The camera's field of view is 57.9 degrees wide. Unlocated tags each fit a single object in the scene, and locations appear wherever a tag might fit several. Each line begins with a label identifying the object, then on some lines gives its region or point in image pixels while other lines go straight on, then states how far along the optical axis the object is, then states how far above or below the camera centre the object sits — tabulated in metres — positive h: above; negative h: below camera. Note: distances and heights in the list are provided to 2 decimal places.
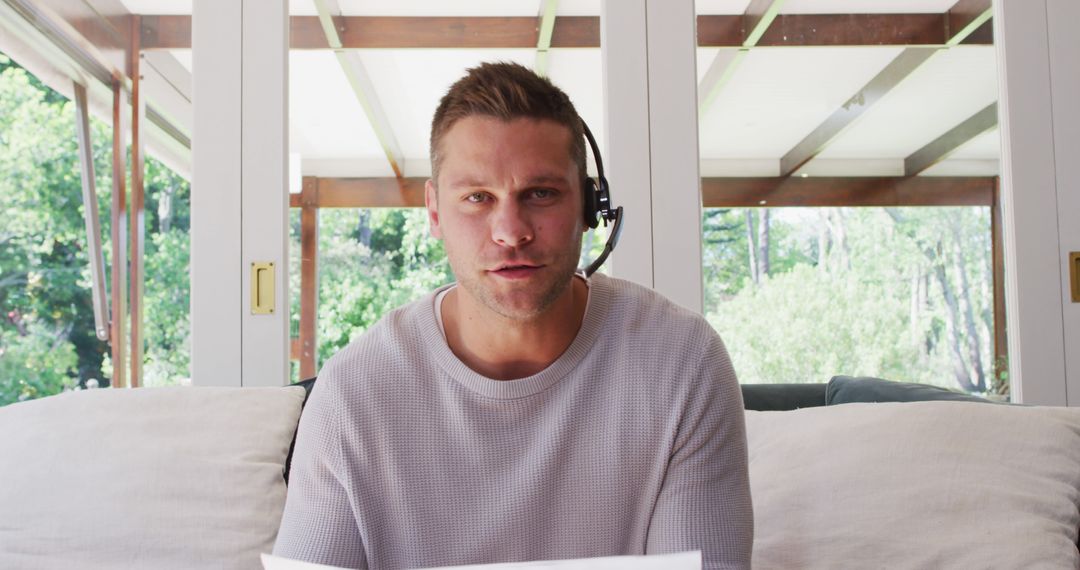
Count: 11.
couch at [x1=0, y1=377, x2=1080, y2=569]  1.62 -0.30
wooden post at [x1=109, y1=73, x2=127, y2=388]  2.61 +0.22
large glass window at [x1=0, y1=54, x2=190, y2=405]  2.59 +0.17
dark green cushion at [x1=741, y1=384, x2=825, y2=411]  2.24 -0.20
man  1.35 -0.14
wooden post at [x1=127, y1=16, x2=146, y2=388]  2.61 +0.29
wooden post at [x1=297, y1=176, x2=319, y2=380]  2.59 +0.12
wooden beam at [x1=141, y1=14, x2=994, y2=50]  2.64 +0.77
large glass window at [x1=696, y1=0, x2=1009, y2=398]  2.61 +0.33
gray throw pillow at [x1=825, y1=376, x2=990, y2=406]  2.03 -0.18
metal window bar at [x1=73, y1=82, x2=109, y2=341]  2.61 +0.29
